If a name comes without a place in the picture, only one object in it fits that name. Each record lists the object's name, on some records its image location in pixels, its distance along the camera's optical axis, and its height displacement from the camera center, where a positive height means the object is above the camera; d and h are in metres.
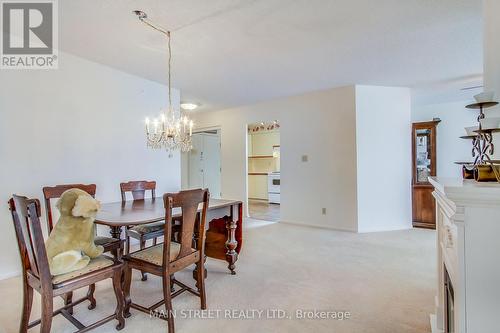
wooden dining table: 2.03 -0.43
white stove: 7.52 -0.59
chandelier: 2.62 +0.39
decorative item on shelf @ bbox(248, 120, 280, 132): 7.93 +1.25
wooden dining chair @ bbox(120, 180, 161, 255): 2.55 -0.60
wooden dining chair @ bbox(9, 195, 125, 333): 1.45 -0.65
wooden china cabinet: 4.58 -0.09
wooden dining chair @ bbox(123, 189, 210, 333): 1.76 -0.64
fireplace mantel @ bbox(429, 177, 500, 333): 0.89 -0.32
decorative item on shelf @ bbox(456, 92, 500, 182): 1.19 +0.14
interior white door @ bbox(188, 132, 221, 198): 7.56 +0.14
